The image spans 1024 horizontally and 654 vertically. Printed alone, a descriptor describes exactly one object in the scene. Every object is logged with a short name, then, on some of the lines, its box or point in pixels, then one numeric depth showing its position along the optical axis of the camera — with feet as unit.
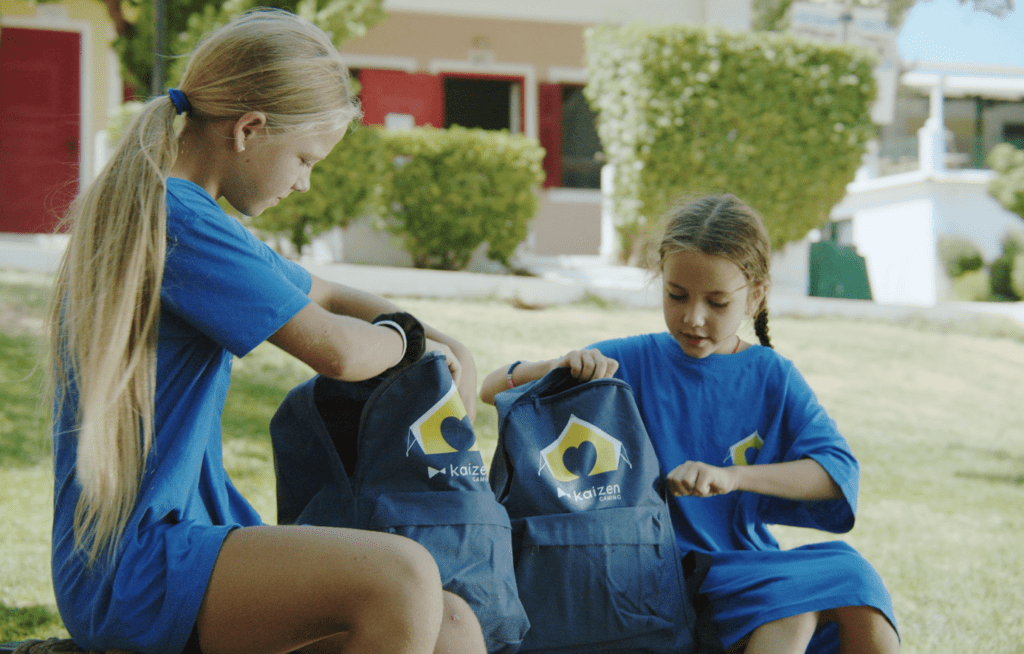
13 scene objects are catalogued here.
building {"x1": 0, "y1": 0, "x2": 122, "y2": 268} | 33.60
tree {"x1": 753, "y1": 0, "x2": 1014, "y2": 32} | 70.71
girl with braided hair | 6.46
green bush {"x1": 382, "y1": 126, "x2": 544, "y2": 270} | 29.63
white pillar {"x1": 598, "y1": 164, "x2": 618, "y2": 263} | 35.40
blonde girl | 4.90
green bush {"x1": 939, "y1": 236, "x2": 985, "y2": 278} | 69.41
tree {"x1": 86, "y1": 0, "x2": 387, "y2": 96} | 24.44
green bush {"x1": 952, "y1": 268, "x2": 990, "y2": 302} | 65.10
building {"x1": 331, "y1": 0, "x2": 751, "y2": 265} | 37.78
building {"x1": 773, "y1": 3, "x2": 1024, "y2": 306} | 71.10
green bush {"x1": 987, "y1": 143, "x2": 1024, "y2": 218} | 40.29
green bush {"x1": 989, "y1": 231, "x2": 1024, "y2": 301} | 65.10
